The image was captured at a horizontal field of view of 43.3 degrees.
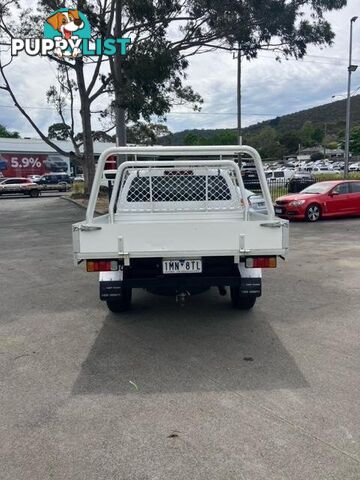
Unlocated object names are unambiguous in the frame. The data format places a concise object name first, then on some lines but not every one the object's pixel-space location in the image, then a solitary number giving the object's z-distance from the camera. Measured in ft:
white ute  14.39
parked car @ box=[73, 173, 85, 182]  167.77
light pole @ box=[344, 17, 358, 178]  87.55
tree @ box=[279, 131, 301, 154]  458.50
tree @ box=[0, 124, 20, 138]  309.01
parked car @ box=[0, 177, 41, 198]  118.73
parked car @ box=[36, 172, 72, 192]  137.21
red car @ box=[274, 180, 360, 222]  50.78
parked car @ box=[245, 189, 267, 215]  43.26
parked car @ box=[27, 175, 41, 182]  149.81
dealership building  172.35
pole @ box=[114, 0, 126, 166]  59.88
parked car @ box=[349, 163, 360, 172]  206.08
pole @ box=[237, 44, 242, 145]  74.73
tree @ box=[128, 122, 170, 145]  101.60
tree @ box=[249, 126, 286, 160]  419.05
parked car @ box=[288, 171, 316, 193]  76.64
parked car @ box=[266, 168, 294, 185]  133.74
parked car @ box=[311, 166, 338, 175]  186.39
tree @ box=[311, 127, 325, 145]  456.24
